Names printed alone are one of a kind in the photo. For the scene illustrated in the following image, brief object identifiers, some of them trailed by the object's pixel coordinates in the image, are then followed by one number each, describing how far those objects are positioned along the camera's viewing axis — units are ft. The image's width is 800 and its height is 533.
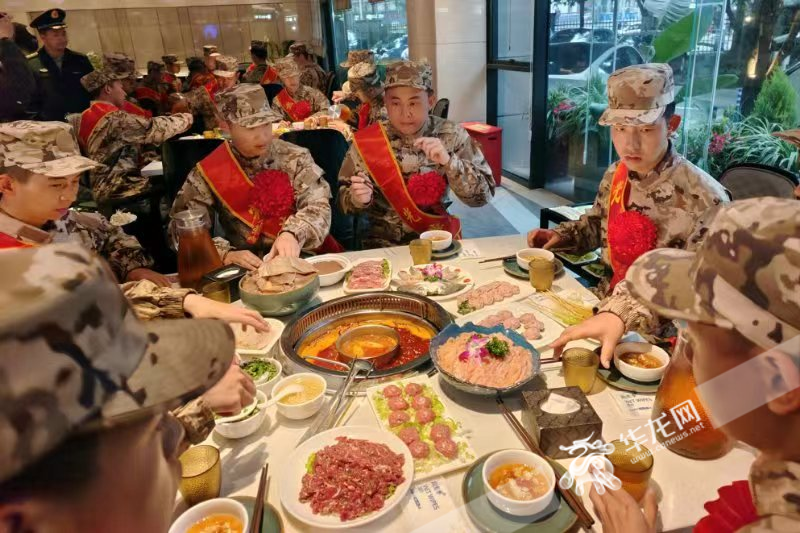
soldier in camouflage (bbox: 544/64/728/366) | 6.41
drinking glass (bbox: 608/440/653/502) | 3.52
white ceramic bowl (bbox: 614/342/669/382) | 4.78
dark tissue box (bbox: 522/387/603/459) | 4.05
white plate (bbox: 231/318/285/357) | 5.74
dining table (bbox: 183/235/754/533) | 3.63
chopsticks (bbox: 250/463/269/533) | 3.53
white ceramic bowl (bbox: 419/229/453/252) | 8.16
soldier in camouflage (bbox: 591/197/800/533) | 2.06
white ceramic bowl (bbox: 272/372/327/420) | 4.62
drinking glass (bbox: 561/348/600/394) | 4.70
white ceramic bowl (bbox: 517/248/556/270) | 7.22
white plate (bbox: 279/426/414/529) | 3.59
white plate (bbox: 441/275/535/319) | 6.35
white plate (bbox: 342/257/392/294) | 7.04
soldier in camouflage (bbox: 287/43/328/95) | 26.04
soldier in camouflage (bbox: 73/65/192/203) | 13.96
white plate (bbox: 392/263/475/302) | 6.73
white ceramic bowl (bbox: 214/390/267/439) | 4.42
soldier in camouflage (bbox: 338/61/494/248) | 9.52
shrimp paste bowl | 4.63
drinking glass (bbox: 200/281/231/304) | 6.72
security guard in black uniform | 18.30
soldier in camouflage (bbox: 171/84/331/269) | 8.70
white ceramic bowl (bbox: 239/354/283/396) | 5.07
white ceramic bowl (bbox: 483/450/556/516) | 3.47
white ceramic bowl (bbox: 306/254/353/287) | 7.29
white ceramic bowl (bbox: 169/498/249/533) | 3.50
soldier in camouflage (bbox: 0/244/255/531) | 1.58
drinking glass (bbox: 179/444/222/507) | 3.71
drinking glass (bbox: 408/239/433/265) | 7.67
